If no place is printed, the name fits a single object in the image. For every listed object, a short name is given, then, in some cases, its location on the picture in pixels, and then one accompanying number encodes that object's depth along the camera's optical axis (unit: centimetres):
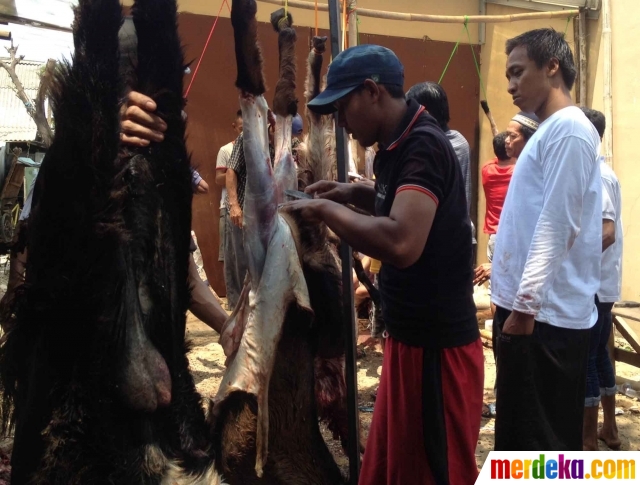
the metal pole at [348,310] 232
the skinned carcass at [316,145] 329
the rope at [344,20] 475
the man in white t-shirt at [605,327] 347
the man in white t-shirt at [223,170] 593
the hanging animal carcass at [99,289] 140
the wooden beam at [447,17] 547
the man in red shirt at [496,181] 536
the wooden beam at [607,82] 619
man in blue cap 207
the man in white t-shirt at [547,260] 232
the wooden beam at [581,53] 665
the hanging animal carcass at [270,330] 260
